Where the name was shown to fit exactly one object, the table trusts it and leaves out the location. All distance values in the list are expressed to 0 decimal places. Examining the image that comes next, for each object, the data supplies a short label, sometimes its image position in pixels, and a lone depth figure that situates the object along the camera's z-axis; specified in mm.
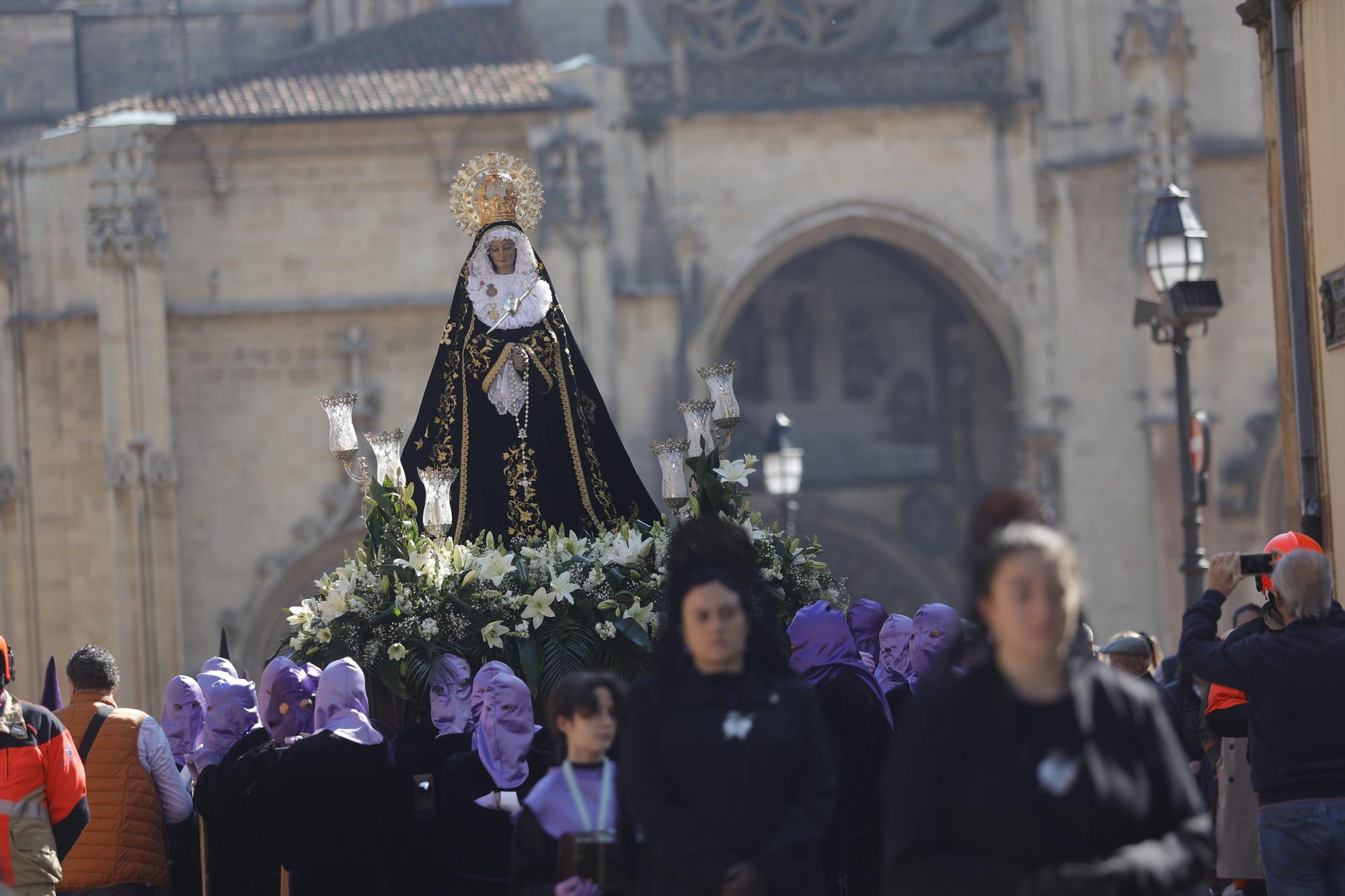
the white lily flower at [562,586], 16391
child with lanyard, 10586
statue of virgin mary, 19047
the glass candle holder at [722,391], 17875
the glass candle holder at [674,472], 17422
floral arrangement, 16156
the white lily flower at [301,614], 16609
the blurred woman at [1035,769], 7863
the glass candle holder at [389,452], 17719
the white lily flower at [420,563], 16469
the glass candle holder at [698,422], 17578
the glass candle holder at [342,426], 18094
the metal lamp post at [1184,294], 25750
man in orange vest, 14930
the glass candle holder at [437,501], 17062
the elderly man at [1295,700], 12586
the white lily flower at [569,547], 17109
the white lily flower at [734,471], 16828
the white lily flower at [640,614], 16375
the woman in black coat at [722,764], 9797
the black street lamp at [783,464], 39750
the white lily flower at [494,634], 16047
